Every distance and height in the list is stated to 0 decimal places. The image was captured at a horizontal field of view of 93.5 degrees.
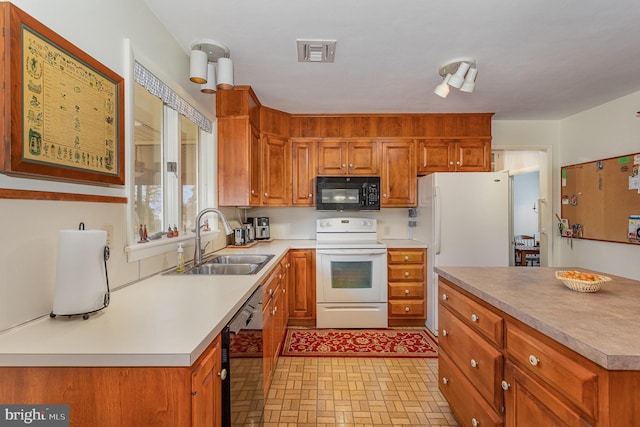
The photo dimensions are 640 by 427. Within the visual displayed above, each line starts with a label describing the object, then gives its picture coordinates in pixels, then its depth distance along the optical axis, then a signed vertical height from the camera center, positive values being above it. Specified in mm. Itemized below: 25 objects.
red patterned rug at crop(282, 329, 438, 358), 2676 -1230
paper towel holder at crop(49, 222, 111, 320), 1017 -323
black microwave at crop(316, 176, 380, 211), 3400 +244
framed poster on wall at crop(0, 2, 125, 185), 912 +384
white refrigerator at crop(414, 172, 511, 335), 3043 -59
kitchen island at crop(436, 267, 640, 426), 820 -478
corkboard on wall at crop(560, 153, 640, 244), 2871 +173
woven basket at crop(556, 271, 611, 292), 1299 -313
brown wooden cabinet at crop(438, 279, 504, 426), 1317 -722
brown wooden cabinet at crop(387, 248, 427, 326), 3236 -744
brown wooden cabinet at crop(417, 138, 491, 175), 3504 +690
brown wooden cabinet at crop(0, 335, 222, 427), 805 -476
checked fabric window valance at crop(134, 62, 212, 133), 1621 +757
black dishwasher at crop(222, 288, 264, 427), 1098 -651
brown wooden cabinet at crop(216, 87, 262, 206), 2791 +623
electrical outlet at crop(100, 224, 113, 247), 1333 -75
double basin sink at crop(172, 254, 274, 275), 2018 -359
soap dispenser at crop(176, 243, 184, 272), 1867 -276
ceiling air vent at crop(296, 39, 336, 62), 2029 +1161
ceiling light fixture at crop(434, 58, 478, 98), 2264 +1060
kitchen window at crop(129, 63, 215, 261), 1783 +383
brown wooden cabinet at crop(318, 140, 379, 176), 3537 +677
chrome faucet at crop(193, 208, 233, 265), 2068 -232
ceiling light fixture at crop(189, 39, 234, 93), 1893 +969
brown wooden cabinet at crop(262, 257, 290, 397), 1838 -735
